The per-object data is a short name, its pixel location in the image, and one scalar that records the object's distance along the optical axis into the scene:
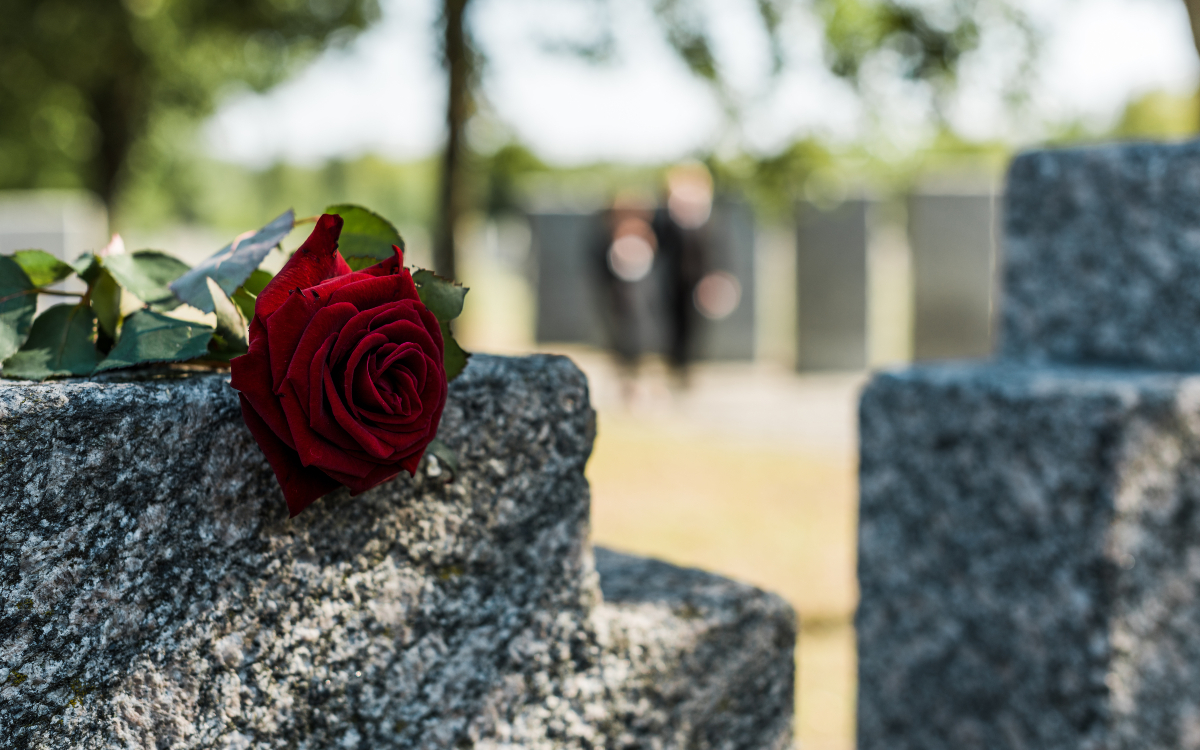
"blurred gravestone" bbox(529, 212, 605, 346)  12.29
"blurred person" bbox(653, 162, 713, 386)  7.68
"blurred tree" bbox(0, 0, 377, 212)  8.74
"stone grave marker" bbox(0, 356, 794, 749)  0.83
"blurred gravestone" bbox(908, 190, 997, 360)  10.16
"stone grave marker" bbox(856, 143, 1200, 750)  1.73
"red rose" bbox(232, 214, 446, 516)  0.79
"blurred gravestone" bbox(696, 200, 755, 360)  11.42
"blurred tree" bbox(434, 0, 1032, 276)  6.72
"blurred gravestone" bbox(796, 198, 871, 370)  10.77
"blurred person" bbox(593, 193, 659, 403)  7.93
